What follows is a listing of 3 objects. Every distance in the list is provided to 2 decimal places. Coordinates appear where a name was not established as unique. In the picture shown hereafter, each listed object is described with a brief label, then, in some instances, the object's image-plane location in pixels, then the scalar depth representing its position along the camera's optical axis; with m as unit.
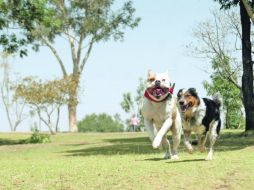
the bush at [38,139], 42.59
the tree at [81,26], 64.56
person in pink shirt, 64.34
